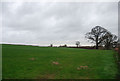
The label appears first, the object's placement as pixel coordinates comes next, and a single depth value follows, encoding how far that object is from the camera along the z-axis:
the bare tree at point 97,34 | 48.81
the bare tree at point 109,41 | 44.51
